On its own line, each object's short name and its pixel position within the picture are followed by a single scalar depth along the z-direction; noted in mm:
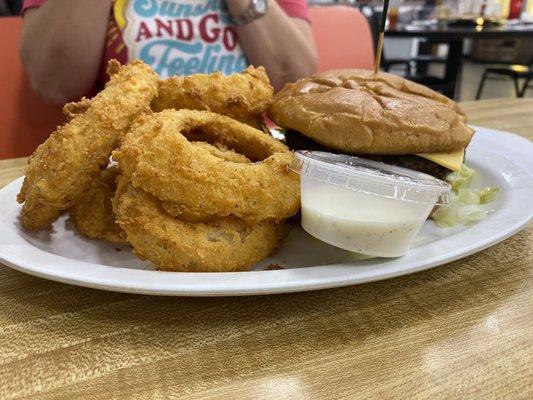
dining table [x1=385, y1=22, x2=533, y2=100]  991
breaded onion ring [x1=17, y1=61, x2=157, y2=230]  206
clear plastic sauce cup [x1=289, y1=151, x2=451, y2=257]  188
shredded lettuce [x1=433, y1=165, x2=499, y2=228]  256
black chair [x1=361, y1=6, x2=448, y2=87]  1144
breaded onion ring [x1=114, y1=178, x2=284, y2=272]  193
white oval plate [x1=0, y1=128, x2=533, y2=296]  170
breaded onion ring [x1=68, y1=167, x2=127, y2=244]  233
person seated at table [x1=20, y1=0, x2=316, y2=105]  403
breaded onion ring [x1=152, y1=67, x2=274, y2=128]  263
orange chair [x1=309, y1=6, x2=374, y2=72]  707
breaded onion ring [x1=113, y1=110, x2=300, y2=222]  196
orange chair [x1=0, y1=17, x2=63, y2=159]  482
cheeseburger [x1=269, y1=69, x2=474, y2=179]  240
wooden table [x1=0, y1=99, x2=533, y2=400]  143
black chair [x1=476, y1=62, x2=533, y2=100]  1455
